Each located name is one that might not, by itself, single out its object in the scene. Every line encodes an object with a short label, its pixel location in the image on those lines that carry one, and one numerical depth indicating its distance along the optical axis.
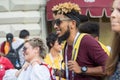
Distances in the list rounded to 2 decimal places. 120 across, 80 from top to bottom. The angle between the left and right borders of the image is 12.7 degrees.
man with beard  4.66
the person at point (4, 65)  7.38
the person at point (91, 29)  5.75
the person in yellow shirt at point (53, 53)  6.75
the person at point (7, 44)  10.35
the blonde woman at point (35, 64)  5.03
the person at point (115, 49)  3.31
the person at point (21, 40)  9.86
